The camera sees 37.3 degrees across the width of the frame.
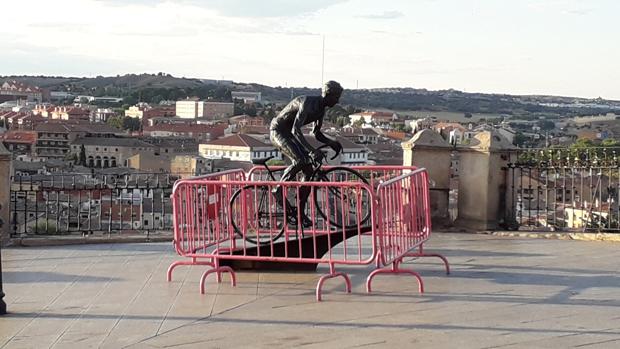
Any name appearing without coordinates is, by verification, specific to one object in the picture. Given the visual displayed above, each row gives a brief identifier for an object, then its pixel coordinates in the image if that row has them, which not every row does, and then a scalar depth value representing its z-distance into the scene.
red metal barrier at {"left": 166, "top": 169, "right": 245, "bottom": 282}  8.80
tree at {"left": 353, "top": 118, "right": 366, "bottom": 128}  74.98
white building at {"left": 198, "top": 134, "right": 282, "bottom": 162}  33.78
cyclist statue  9.13
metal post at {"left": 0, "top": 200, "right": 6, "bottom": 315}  7.32
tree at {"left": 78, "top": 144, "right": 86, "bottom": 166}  58.54
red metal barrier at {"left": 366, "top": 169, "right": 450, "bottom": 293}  8.31
